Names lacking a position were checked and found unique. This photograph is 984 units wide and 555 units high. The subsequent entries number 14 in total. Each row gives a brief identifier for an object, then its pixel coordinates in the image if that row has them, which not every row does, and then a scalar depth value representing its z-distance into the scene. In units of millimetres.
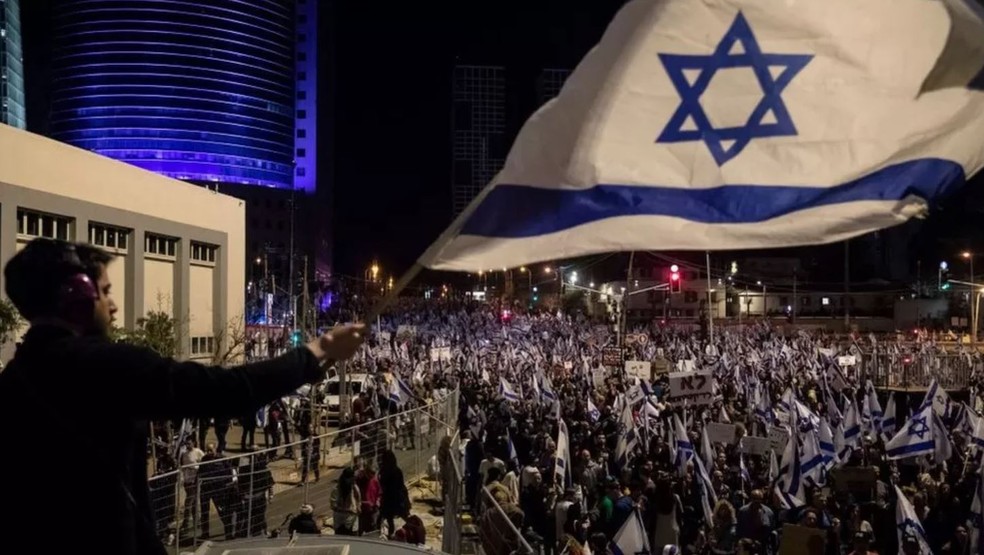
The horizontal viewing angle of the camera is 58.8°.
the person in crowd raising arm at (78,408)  2092
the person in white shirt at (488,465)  11938
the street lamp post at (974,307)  42038
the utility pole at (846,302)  57906
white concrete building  21375
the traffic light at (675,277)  33153
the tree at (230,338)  27391
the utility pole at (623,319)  28573
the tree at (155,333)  19188
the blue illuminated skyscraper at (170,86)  108625
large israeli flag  3641
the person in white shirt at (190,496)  10455
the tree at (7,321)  14955
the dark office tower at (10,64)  88688
